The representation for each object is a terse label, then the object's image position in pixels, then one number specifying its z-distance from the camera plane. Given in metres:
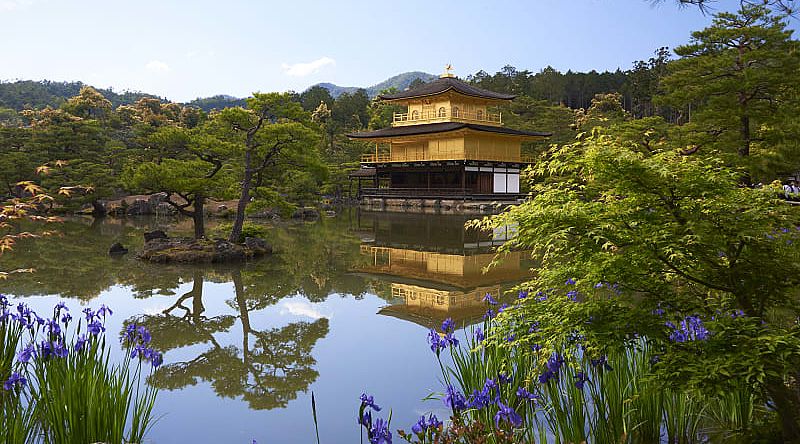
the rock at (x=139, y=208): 27.39
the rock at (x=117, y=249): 12.79
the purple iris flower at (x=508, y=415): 2.34
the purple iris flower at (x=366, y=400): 2.16
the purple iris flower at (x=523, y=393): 2.81
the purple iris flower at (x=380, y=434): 2.06
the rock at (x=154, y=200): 27.94
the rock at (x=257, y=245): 12.94
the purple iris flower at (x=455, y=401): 2.45
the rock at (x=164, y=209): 27.56
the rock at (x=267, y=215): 25.83
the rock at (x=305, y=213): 26.07
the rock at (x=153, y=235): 13.26
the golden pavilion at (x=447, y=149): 30.89
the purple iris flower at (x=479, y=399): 2.53
